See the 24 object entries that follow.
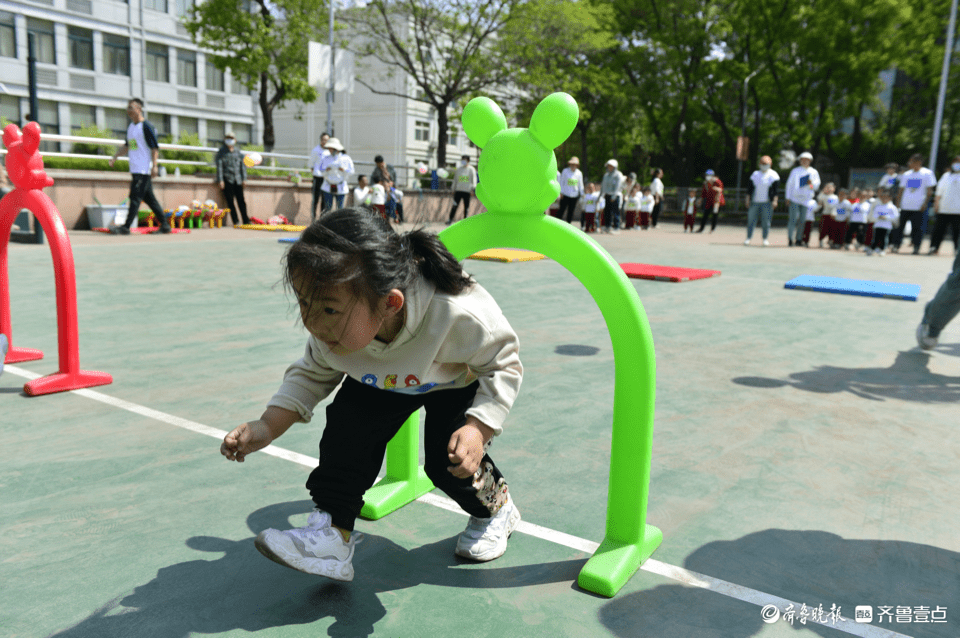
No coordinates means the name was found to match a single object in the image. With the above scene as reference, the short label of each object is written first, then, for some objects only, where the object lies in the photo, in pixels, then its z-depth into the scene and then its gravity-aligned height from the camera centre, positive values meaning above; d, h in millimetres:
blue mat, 8314 -796
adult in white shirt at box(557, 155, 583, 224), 18219 +570
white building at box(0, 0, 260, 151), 38312 +6612
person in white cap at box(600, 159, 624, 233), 19641 +424
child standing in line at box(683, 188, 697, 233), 23219 +92
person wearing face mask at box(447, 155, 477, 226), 18984 +484
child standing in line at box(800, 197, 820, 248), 16438 -54
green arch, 2133 -457
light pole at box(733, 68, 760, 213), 33844 +4447
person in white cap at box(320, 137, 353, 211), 15297 +489
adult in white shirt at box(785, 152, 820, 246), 15302 +583
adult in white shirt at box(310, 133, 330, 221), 15617 +665
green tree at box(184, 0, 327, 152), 31859 +6788
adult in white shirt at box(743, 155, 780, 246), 15258 +513
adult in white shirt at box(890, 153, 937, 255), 14812 +588
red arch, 3793 -584
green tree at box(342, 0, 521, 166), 26797 +5994
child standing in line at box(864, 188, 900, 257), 14844 +49
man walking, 12156 +517
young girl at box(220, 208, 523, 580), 1835 -489
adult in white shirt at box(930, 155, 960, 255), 13586 +472
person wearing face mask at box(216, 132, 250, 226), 15969 +363
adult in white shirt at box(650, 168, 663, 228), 22844 +559
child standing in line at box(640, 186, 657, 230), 23234 +86
